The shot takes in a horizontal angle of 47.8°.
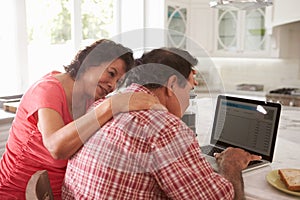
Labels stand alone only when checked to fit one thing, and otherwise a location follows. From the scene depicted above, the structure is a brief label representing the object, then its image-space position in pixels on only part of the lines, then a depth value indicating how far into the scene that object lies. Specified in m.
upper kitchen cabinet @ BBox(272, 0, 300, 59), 3.61
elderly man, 0.89
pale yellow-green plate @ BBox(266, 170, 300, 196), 1.02
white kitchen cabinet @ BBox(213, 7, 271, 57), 4.28
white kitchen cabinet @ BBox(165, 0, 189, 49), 3.92
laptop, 1.30
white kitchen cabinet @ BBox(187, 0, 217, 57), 4.31
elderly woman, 1.18
